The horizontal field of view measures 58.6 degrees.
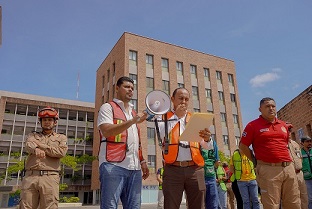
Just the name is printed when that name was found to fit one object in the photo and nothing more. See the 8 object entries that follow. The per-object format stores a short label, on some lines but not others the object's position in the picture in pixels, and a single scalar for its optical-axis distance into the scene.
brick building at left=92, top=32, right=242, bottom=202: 34.59
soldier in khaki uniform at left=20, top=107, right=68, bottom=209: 4.11
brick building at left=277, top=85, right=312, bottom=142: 12.01
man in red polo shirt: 4.34
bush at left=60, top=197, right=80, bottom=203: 27.62
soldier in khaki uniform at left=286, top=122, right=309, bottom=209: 6.36
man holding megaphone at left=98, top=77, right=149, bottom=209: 3.05
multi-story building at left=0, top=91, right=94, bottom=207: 41.53
